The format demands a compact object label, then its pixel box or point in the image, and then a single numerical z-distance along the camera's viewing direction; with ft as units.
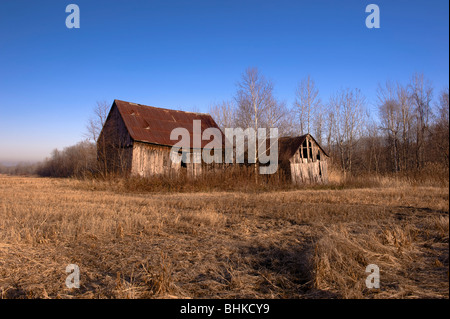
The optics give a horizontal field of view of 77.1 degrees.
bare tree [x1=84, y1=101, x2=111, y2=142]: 97.47
